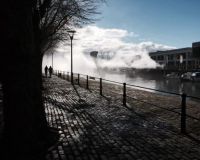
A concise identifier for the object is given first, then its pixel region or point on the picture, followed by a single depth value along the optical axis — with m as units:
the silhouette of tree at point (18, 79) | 5.00
